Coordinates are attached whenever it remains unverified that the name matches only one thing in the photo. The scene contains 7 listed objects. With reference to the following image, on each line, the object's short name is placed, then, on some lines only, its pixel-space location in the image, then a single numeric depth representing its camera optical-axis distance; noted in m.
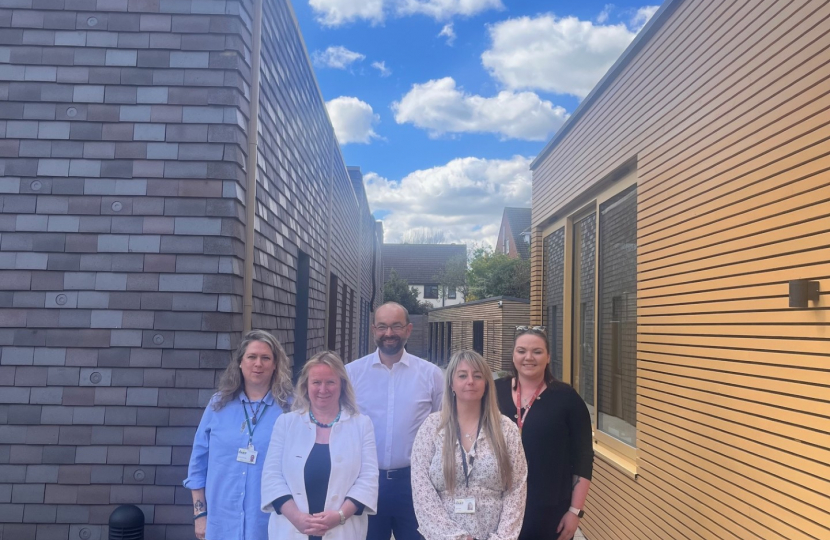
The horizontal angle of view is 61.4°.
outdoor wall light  3.07
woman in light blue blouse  3.37
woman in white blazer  3.10
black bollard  4.19
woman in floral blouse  3.00
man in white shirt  3.60
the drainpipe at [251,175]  4.82
